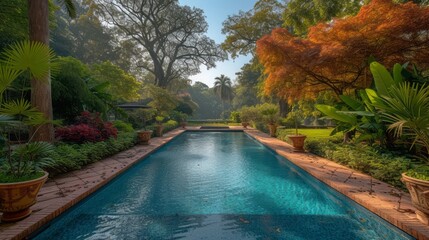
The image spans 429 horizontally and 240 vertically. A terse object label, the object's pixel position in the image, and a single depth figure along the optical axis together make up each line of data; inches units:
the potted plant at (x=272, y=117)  597.4
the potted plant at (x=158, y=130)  605.9
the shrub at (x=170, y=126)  752.9
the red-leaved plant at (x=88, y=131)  307.7
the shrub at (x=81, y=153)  221.5
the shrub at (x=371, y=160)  195.5
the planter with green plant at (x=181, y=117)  1067.9
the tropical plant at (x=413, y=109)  121.0
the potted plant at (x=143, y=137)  452.8
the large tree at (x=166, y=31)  1027.9
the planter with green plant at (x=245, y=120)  952.4
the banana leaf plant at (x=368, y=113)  230.4
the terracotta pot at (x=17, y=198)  122.7
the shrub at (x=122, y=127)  532.5
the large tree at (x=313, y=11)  453.1
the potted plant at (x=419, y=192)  118.2
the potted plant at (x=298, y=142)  366.3
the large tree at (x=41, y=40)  236.8
